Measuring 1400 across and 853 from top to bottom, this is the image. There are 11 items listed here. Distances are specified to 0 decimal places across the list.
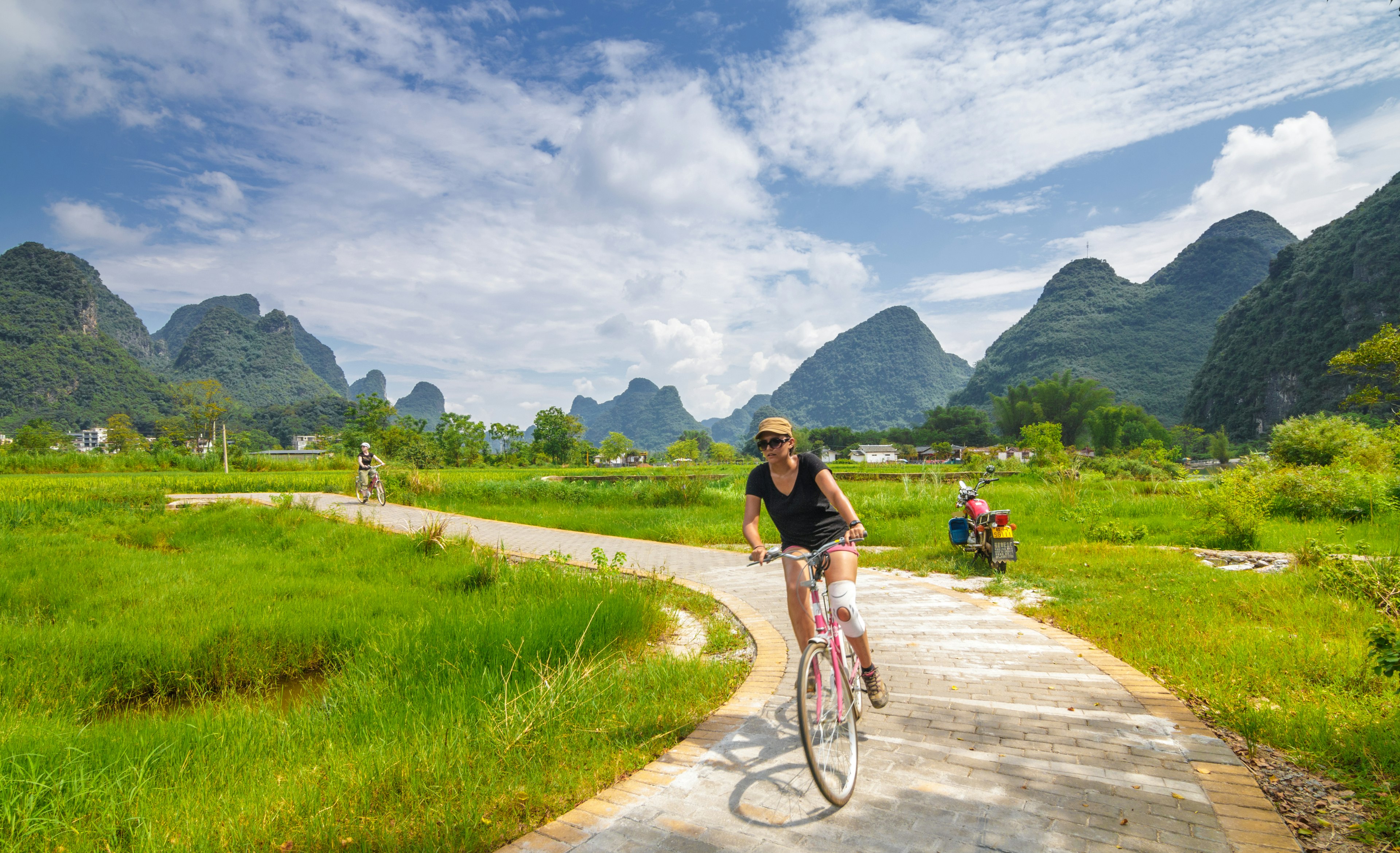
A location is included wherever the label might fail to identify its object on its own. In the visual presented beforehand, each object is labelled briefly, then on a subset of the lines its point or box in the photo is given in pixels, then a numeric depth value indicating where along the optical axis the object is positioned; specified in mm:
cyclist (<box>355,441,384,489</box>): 16719
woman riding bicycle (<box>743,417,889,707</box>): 3361
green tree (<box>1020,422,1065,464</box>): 35625
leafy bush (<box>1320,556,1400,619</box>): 5379
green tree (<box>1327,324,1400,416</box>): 16875
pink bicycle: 2637
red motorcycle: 7789
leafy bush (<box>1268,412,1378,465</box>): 17672
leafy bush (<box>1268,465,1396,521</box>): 11305
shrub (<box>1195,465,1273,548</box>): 9656
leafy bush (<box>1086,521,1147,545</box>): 10500
